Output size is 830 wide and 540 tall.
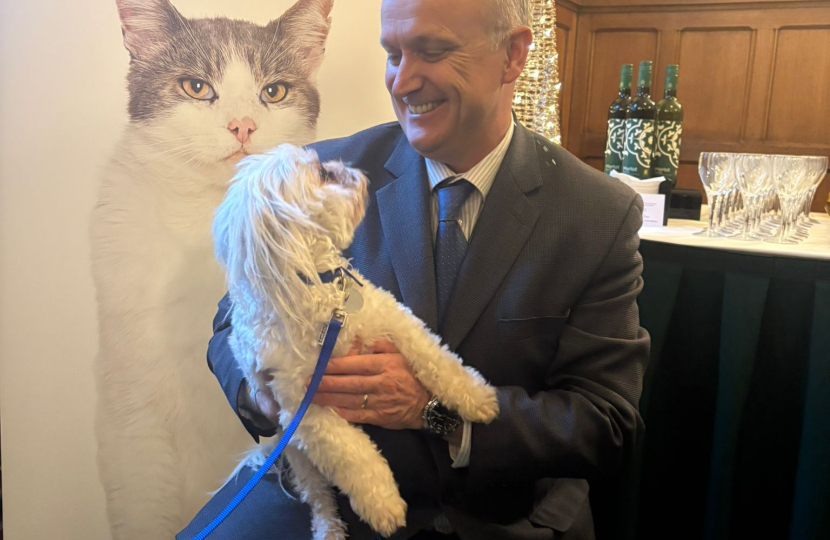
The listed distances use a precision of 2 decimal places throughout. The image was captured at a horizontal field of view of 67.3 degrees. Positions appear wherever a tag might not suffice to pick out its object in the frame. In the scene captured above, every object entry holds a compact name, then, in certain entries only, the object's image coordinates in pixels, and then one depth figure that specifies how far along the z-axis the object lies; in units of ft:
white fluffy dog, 3.44
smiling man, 4.06
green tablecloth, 5.50
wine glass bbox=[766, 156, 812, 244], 6.38
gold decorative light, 7.74
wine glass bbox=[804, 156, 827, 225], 6.32
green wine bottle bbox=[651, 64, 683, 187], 7.69
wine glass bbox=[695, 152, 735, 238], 6.72
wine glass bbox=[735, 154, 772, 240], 6.56
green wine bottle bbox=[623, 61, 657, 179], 7.59
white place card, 7.34
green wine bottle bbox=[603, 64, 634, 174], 8.13
